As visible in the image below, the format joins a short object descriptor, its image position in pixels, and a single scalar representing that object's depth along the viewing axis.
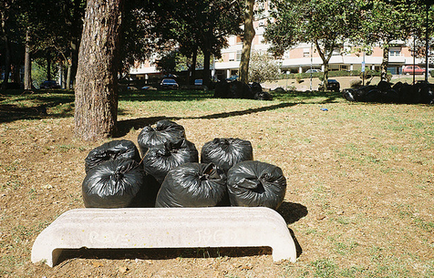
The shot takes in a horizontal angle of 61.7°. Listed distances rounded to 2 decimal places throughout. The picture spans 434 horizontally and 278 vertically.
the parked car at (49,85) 42.14
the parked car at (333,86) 35.41
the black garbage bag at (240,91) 13.84
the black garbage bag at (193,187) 3.70
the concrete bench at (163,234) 3.20
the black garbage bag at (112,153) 4.59
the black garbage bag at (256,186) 3.76
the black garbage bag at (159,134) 5.38
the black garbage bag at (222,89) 13.94
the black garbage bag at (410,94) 12.40
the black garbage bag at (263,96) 13.66
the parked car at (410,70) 48.91
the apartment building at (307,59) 58.28
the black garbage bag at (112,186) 3.80
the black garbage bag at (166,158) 4.39
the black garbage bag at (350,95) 13.12
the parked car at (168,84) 34.17
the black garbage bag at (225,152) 4.55
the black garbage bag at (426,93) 12.27
